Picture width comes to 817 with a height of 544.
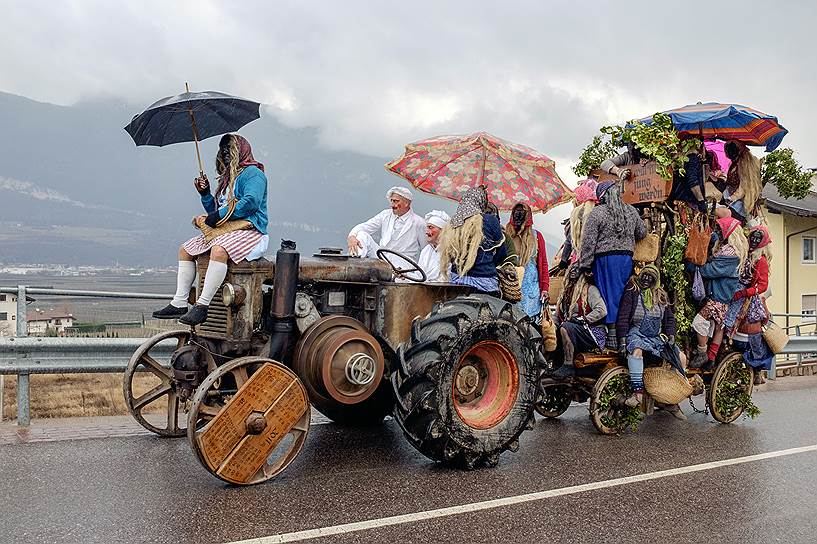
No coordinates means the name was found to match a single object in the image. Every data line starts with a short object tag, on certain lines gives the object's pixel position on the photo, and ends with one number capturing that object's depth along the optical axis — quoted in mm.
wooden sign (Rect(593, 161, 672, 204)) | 7664
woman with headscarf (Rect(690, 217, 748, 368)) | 7867
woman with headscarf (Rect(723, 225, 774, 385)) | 8125
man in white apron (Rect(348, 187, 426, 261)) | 8805
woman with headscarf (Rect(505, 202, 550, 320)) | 7555
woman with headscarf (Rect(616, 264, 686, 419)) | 7328
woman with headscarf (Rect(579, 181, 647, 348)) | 7332
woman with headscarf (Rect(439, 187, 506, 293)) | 6734
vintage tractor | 5066
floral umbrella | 8406
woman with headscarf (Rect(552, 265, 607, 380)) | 7355
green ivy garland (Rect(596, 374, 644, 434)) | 7191
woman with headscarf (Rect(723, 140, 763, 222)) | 8438
